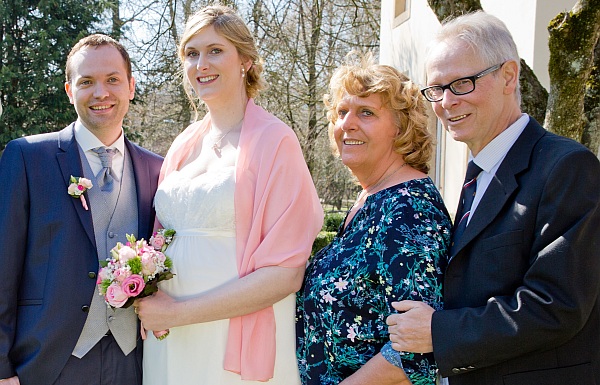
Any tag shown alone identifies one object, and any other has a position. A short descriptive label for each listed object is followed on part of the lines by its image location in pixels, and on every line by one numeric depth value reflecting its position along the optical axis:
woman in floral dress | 2.63
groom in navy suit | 3.15
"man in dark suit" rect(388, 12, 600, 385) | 2.14
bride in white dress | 3.11
